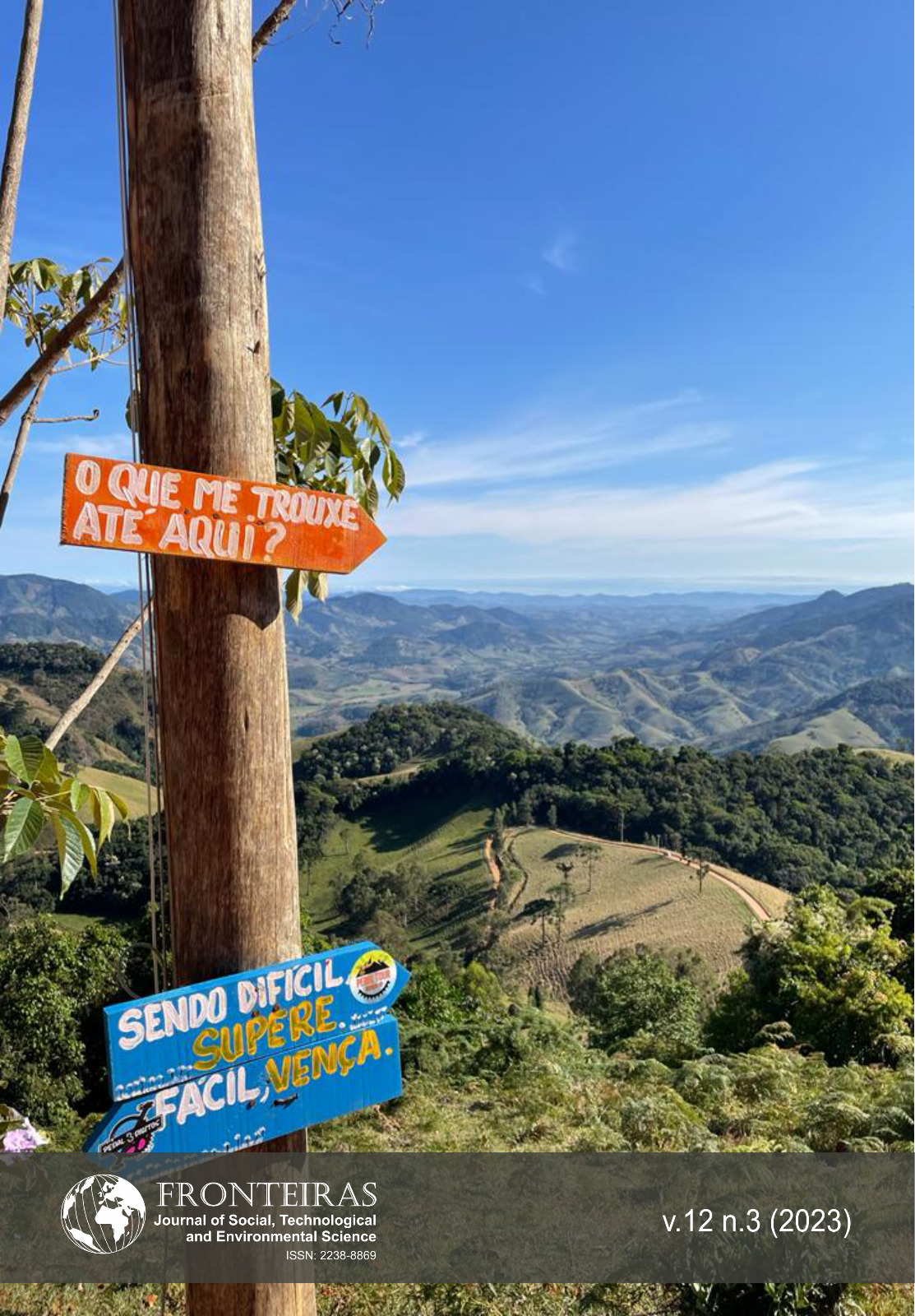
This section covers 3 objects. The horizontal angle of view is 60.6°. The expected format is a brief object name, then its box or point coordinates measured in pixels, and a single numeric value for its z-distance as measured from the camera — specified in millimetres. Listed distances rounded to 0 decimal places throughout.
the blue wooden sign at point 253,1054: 1633
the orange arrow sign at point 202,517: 1640
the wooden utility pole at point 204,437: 1772
